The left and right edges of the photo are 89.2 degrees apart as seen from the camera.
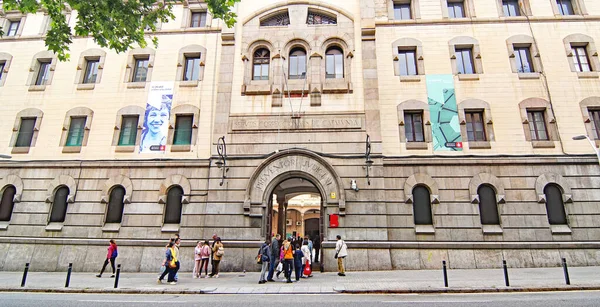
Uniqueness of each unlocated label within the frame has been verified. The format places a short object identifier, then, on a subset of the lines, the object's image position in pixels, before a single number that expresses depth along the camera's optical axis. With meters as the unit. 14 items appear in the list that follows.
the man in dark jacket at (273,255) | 13.42
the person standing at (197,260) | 14.85
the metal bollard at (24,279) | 12.13
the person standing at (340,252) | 14.55
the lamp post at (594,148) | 14.94
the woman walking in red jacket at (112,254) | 15.09
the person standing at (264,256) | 12.96
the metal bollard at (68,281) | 12.02
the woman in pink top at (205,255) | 14.85
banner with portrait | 18.56
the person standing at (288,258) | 13.04
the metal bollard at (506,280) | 10.77
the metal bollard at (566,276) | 10.87
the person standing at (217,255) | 14.71
